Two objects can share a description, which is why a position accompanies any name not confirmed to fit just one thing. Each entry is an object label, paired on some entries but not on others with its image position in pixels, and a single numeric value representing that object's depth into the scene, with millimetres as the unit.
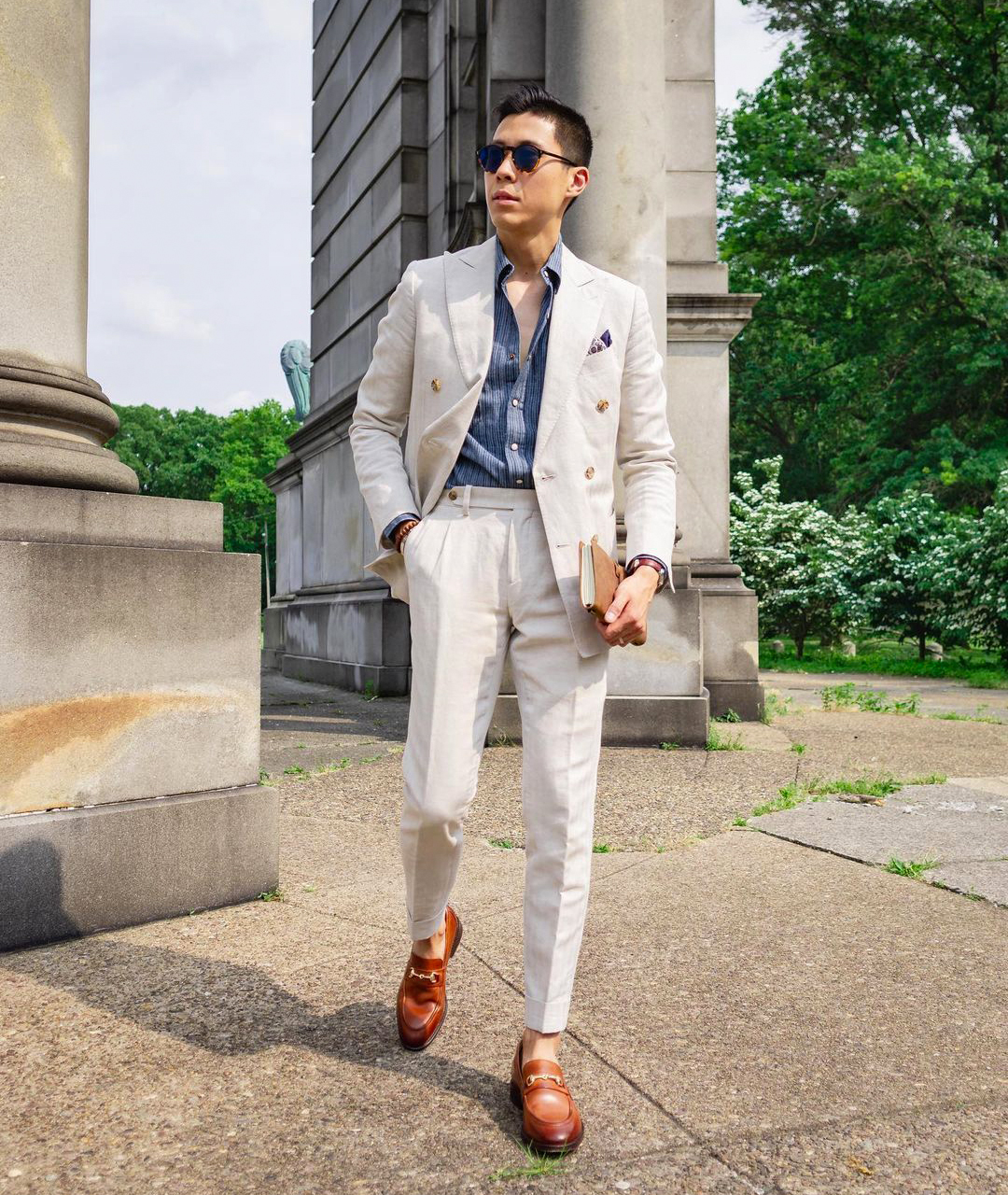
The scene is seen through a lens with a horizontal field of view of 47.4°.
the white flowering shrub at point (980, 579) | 14742
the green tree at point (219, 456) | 69438
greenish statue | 36875
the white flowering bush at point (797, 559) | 17797
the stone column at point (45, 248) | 3854
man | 2441
